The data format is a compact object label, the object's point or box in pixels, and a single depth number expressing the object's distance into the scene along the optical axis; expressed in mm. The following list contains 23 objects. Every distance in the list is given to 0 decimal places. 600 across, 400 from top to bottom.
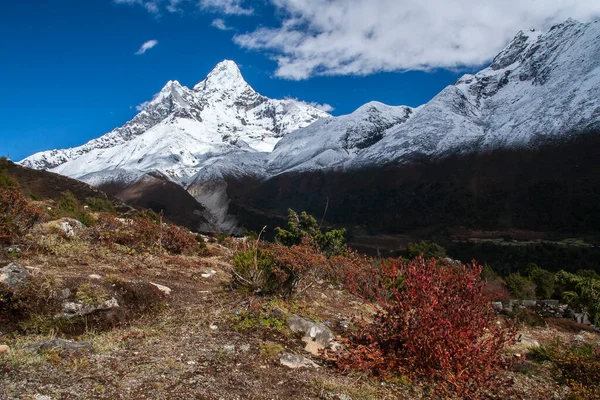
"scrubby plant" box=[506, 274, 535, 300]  17209
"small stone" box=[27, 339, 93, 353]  3943
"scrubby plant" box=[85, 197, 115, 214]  29416
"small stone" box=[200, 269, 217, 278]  9234
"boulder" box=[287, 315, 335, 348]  5488
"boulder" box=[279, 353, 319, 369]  4645
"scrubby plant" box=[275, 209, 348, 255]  18344
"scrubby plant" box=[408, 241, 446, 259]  29728
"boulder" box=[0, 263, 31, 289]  4914
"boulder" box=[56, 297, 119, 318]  4984
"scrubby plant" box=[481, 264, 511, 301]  15570
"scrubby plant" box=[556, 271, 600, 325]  11125
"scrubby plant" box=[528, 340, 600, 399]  4827
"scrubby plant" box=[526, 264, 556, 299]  17578
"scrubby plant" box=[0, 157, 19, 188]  18842
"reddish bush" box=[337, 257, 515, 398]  4418
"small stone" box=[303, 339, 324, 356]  5228
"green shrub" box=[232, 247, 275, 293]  7070
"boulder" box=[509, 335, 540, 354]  6679
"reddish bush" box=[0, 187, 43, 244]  7645
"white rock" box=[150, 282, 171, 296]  6672
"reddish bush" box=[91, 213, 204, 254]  10312
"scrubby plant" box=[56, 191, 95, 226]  14255
